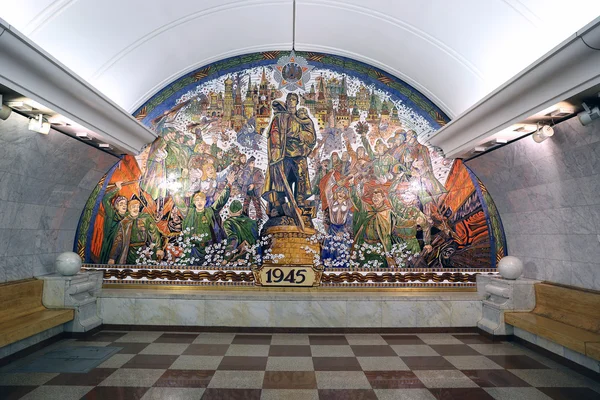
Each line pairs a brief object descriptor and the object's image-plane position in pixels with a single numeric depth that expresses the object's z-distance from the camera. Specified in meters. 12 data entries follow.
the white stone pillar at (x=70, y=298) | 5.91
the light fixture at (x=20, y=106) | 4.42
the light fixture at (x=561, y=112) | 4.39
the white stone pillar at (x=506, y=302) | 5.97
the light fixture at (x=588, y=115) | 4.10
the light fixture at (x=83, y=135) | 5.63
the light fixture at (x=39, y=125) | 4.76
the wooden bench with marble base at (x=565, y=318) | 4.50
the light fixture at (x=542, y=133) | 4.72
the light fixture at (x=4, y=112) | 4.24
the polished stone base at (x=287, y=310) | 6.39
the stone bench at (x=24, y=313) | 4.71
